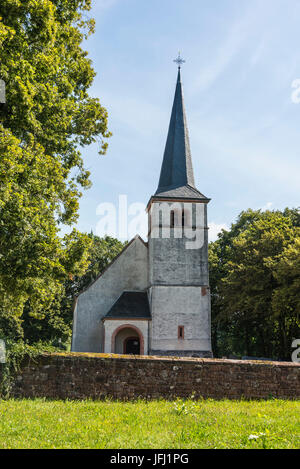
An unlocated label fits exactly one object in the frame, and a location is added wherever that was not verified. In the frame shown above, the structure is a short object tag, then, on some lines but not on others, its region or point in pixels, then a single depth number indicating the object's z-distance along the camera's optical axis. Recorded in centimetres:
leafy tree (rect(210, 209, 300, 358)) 2644
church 2745
